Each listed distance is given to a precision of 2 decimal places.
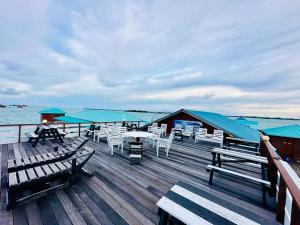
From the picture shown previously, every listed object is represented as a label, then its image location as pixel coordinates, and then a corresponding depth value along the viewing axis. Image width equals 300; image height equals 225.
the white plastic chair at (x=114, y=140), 5.79
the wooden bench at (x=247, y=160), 2.90
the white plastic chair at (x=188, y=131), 9.62
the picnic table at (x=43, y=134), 6.52
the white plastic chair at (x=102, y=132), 7.79
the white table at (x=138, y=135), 6.30
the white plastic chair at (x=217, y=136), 7.89
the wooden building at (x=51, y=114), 14.85
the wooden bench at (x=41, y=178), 2.44
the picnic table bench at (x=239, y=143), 6.02
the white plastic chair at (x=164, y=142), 5.88
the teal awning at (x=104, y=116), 8.71
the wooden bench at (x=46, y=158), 3.02
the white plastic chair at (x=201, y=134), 8.73
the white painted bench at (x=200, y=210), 1.52
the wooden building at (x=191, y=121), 8.91
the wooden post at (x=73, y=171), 3.17
